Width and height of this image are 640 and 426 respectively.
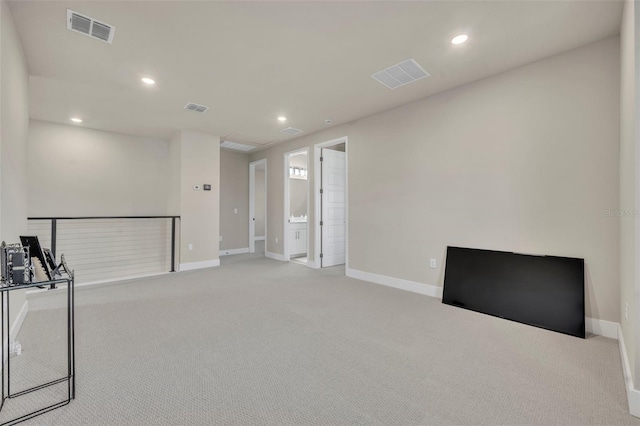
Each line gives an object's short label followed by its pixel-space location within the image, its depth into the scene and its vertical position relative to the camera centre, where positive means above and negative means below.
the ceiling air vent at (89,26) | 2.30 +1.60
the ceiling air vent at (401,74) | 3.05 +1.61
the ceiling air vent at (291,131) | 5.42 +1.63
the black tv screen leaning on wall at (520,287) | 2.70 -0.82
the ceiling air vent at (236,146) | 6.63 +1.66
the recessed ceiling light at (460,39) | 2.55 +1.62
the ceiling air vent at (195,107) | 4.19 +1.62
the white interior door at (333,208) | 5.73 +0.09
